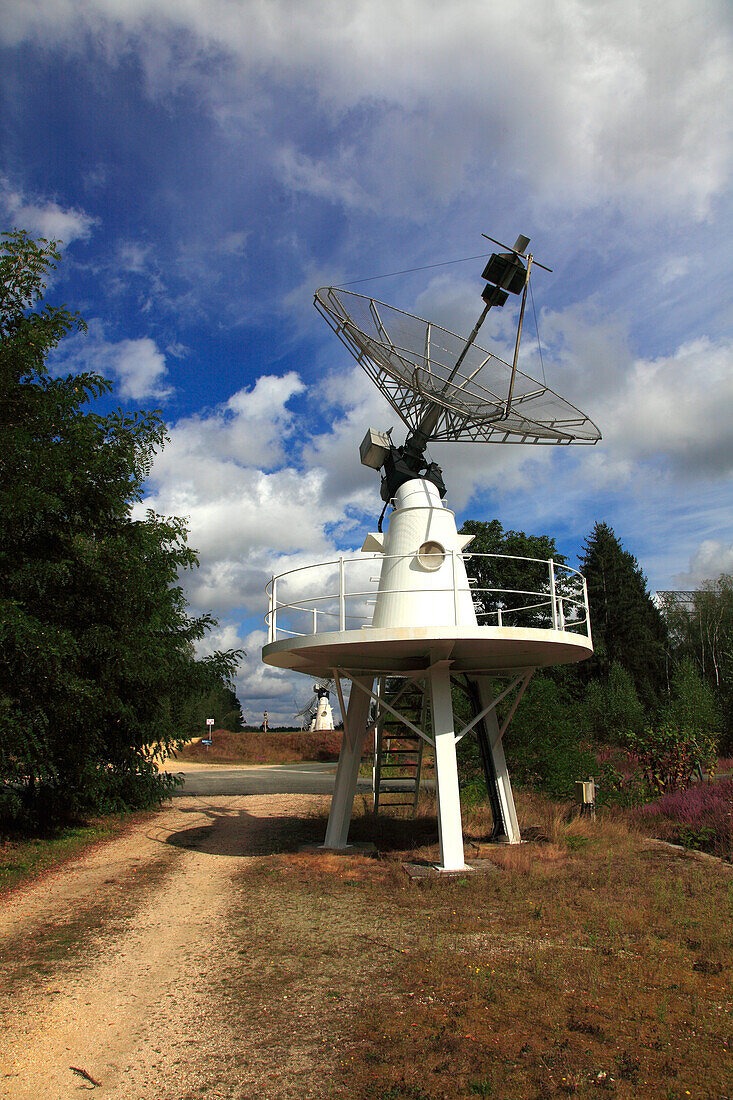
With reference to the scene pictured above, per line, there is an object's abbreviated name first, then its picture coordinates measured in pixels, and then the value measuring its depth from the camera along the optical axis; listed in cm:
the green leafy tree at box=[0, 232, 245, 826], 1319
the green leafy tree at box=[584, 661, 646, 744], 4300
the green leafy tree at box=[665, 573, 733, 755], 6081
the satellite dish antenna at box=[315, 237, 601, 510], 1448
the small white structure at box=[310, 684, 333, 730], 6875
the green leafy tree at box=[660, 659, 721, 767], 3653
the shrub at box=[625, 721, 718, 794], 2041
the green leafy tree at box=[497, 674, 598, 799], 1994
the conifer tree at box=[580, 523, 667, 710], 5738
